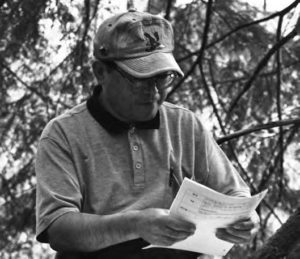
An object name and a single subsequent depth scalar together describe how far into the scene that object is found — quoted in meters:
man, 3.63
